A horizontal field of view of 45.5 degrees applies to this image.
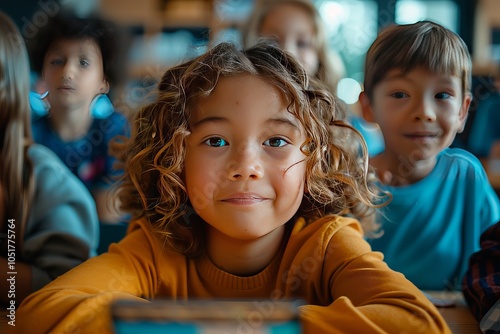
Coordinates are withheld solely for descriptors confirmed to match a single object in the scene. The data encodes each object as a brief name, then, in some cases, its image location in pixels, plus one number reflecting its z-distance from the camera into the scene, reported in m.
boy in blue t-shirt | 0.52
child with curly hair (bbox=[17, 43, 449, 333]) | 0.50
